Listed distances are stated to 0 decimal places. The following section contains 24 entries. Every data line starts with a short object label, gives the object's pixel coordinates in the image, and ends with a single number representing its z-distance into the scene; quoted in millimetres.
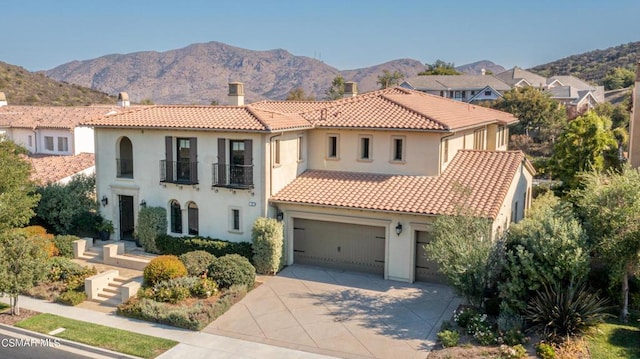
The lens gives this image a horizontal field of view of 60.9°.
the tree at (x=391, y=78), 99488
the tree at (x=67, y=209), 26672
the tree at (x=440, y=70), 112119
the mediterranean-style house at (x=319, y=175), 21547
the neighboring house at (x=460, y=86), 88781
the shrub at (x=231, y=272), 20203
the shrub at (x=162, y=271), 20047
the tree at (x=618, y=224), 16594
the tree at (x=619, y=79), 118625
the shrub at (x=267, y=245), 22219
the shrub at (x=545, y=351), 14688
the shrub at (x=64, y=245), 24594
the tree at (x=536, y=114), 60812
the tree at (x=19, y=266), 17828
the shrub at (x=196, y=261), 20781
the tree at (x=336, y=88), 92625
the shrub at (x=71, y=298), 19688
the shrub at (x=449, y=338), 15828
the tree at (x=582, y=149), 31219
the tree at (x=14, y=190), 22250
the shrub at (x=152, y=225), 24781
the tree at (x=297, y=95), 85156
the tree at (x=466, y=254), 16906
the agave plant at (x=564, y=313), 15742
